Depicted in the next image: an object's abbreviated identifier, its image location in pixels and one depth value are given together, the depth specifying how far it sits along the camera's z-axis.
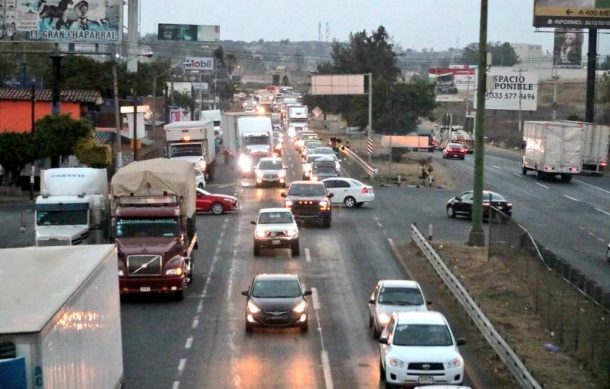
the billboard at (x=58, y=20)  94.50
